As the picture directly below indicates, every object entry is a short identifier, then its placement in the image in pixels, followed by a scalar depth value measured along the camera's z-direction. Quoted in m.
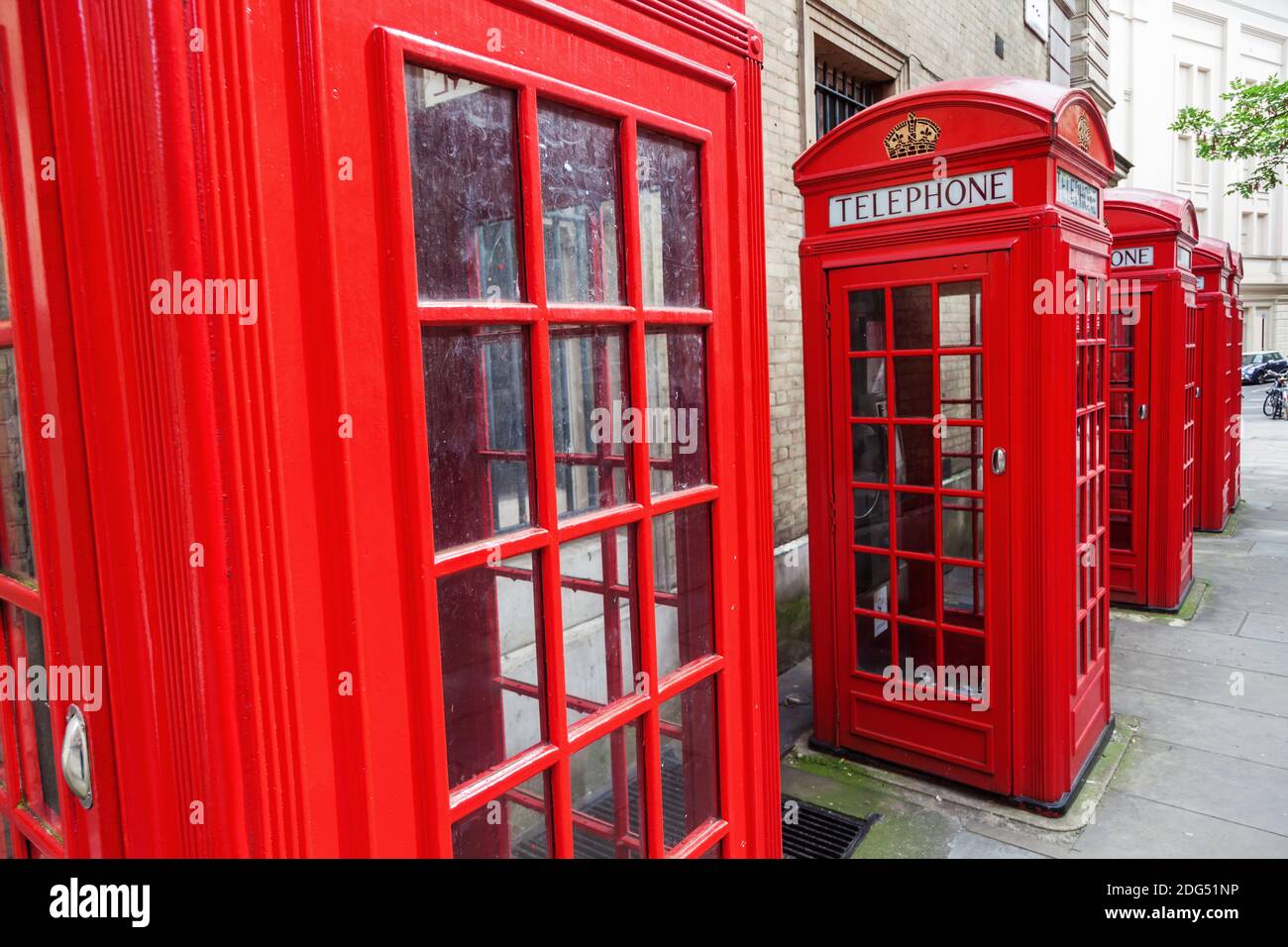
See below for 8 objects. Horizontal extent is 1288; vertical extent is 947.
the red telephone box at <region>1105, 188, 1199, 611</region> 6.18
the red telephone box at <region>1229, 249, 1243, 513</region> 9.74
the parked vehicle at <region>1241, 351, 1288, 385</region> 31.00
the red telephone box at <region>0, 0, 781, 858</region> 1.05
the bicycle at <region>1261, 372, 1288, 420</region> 20.58
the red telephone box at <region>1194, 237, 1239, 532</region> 8.20
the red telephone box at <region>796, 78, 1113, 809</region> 3.55
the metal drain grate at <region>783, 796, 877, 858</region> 3.57
